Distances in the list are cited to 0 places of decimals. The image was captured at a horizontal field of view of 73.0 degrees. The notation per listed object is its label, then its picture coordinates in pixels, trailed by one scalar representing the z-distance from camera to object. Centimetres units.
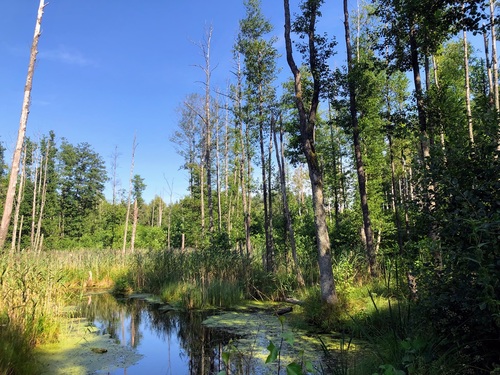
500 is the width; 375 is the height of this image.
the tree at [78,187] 3454
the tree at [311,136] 680
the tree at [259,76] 1413
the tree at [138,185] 3856
